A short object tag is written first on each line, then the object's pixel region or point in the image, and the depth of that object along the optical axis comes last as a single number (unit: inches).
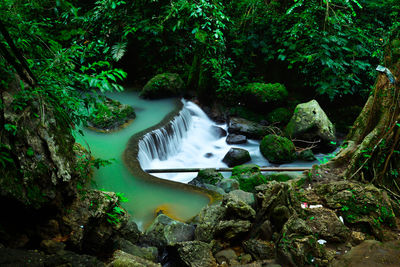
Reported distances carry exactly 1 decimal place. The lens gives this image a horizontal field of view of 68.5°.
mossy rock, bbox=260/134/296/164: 324.8
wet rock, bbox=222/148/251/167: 321.7
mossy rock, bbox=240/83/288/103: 394.0
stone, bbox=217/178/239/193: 234.6
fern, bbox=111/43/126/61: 403.5
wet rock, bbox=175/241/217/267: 141.3
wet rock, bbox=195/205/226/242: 158.6
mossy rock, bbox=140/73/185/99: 419.8
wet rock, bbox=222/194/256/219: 161.9
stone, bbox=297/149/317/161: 329.1
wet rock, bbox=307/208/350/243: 133.0
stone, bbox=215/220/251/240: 154.3
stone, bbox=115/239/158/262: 133.7
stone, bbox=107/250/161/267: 104.7
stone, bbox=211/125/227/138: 390.2
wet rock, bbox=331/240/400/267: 114.5
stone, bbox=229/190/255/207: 183.3
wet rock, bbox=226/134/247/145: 370.6
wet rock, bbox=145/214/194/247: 165.5
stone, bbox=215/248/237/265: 144.7
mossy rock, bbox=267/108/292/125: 387.5
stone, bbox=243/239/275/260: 138.6
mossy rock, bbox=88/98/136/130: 323.3
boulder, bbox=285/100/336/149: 339.6
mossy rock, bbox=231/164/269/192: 240.4
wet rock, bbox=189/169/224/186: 252.7
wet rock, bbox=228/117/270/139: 377.5
